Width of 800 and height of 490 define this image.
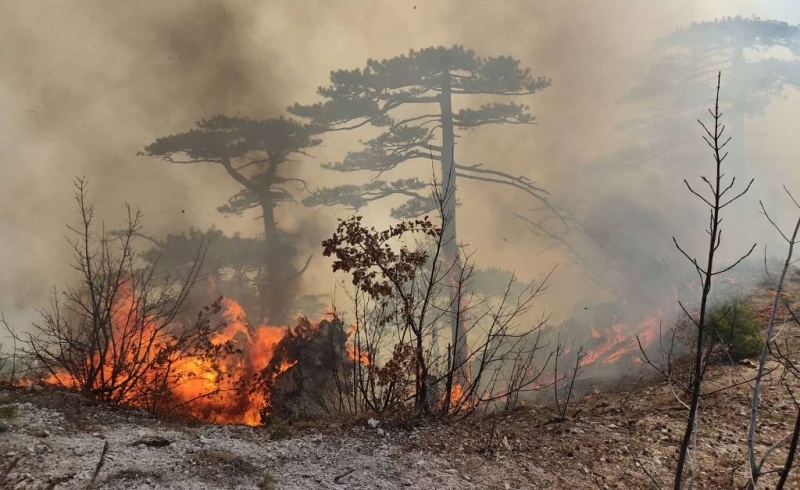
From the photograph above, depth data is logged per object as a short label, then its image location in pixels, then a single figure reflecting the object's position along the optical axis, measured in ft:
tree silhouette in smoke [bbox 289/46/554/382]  46.91
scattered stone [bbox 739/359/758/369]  22.69
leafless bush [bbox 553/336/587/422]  19.51
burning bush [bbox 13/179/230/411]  19.43
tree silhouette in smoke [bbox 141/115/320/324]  46.44
